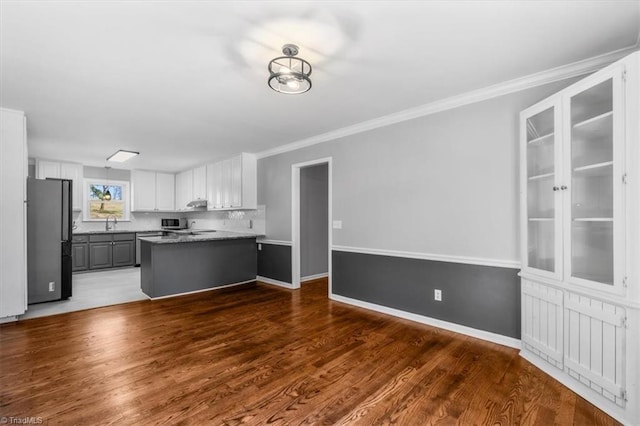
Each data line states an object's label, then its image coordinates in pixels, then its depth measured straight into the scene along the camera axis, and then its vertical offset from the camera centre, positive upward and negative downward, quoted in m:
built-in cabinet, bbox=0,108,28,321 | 3.31 -0.01
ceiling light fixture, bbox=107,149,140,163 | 5.55 +1.17
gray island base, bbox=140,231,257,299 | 4.43 -0.84
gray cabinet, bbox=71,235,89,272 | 6.37 -0.87
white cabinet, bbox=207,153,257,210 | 5.70 +0.60
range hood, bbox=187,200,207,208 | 6.74 +0.23
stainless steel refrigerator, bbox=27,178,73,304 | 3.96 -0.36
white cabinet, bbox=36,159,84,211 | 6.22 +0.91
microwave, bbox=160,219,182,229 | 7.97 -0.30
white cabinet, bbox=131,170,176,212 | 7.50 +0.60
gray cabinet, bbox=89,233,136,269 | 6.59 -0.88
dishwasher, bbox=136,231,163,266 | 7.20 -0.55
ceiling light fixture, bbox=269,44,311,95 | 2.17 +1.06
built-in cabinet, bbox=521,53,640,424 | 1.79 -0.19
